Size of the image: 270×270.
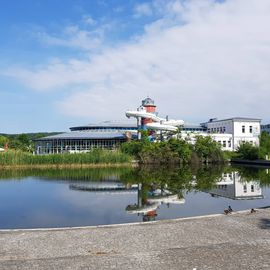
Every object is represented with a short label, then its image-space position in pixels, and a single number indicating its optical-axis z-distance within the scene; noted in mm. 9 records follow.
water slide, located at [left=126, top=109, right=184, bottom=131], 50875
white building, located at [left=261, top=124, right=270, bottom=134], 109088
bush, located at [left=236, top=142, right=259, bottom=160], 48250
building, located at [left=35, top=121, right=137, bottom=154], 52531
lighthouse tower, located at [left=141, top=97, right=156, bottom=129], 56594
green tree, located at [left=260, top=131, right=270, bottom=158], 47528
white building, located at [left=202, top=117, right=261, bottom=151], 59309
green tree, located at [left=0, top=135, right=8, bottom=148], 67950
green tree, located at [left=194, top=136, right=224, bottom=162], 47906
